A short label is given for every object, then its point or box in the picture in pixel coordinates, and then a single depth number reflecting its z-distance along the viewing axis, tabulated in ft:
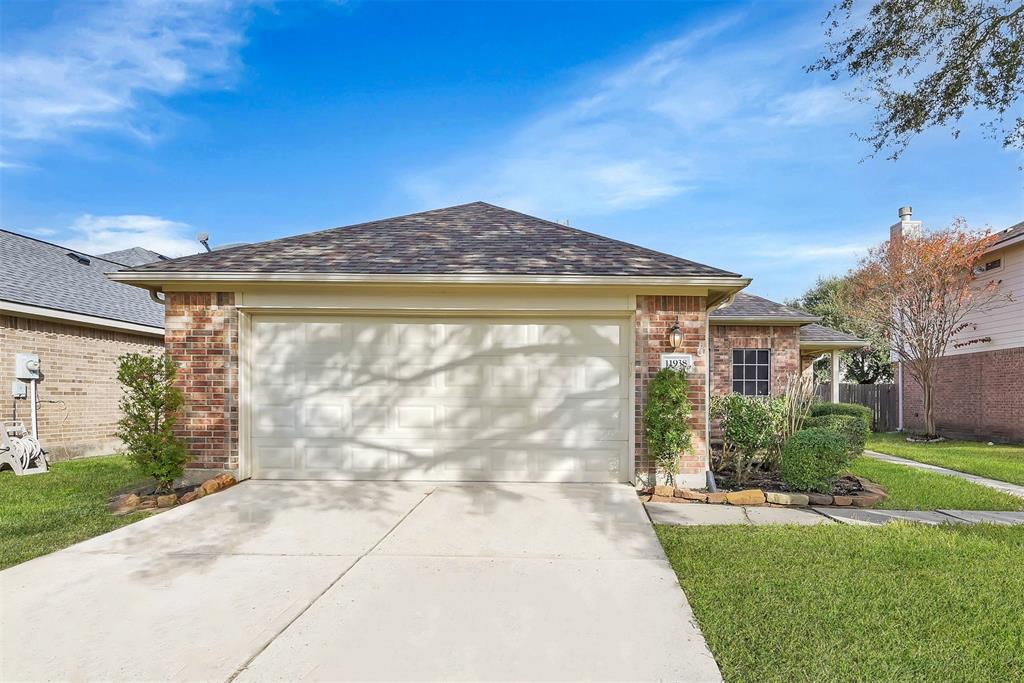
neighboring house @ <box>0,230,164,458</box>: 31.50
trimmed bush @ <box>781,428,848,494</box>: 21.58
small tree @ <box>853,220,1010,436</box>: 47.60
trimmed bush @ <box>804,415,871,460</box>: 28.89
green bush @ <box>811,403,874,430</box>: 46.34
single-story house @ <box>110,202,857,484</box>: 22.68
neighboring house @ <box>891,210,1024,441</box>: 45.52
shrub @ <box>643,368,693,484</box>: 21.50
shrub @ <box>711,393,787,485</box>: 24.50
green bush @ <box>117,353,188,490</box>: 20.75
